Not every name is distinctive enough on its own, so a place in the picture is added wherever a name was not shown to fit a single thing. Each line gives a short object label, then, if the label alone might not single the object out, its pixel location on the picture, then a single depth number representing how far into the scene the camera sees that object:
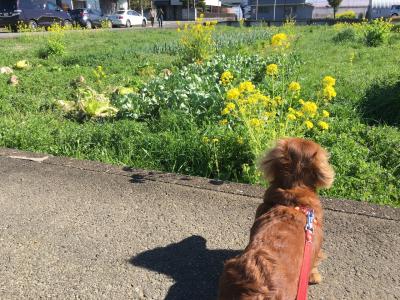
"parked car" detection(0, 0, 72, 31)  23.05
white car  33.16
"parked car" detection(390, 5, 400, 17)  38.66
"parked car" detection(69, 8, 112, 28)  29.39
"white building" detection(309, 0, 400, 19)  50.81
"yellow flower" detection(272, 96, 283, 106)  4.21
